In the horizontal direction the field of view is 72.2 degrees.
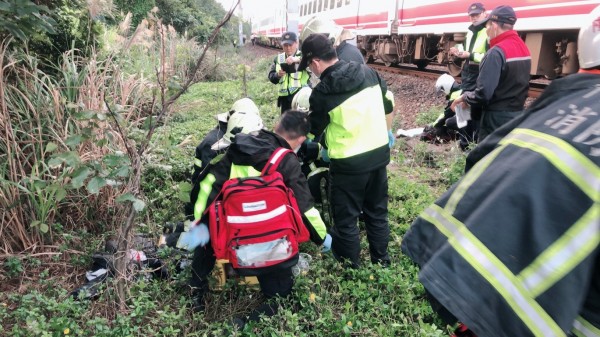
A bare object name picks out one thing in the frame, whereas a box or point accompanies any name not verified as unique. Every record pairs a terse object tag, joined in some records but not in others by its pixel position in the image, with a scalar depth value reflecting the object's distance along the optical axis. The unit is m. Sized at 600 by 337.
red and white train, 5.89
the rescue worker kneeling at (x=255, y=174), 2.34
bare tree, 2.03
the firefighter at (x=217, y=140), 3.07
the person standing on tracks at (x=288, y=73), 5.18
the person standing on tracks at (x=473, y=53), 5.11
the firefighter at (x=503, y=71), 3.94
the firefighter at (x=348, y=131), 2.66
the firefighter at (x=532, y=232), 0.71
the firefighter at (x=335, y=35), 3.56
